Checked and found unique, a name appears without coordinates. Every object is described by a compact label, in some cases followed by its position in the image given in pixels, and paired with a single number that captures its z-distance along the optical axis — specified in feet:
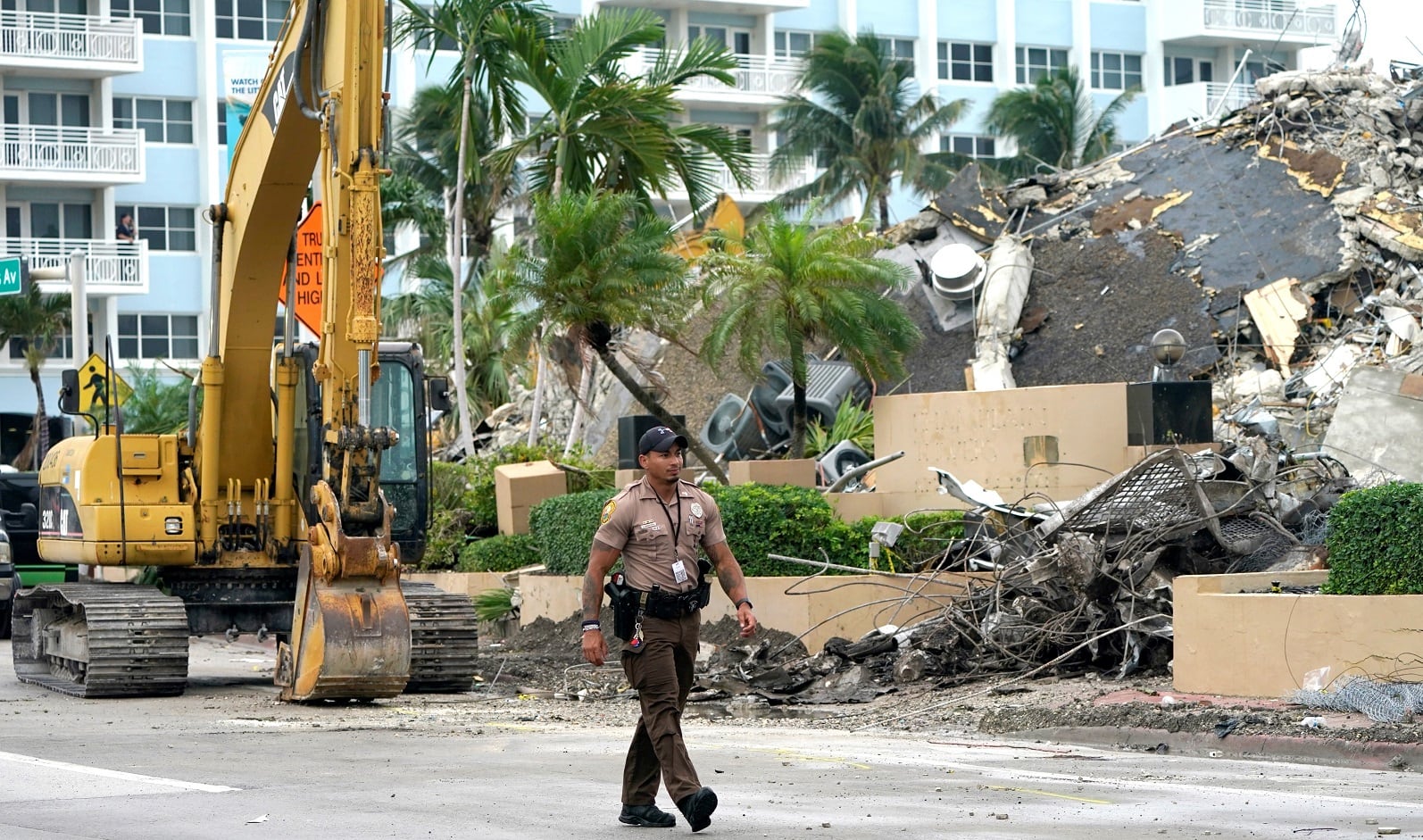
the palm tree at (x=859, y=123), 169.68
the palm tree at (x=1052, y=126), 182.91
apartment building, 158.51
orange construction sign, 55.57
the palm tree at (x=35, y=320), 137.49
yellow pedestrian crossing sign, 73.51
